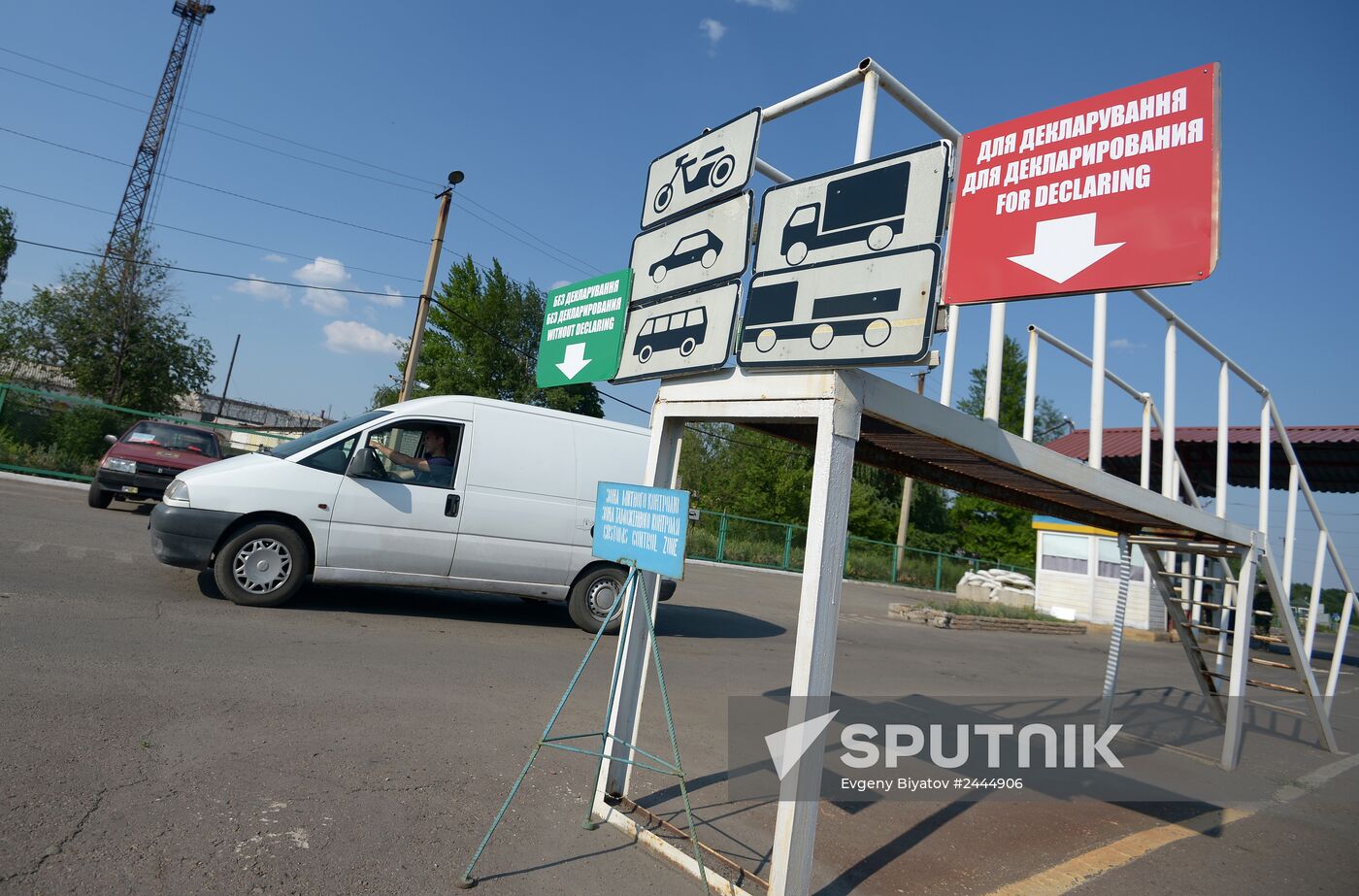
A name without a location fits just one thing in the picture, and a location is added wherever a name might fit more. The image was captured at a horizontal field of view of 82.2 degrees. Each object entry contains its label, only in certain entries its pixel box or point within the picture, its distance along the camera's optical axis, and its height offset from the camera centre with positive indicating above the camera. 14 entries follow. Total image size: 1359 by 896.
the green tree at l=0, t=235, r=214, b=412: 23.00 +3.70
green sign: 4.66 +1.24
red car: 12.59 +0.08
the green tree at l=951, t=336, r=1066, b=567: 41.34 +3.88
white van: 7.29 -0.06
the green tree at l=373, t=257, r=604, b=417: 42.25 +9.19
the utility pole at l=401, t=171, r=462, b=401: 19.81 +5.65
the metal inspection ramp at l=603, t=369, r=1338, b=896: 3.11 +0.68
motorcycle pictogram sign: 4.16 +2.10
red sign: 2.94 +1.66
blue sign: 3.60 +0.06
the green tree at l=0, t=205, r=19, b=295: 47.62 +12.53
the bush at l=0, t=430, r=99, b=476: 16.30 -0.07
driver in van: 8.00 +0.48
